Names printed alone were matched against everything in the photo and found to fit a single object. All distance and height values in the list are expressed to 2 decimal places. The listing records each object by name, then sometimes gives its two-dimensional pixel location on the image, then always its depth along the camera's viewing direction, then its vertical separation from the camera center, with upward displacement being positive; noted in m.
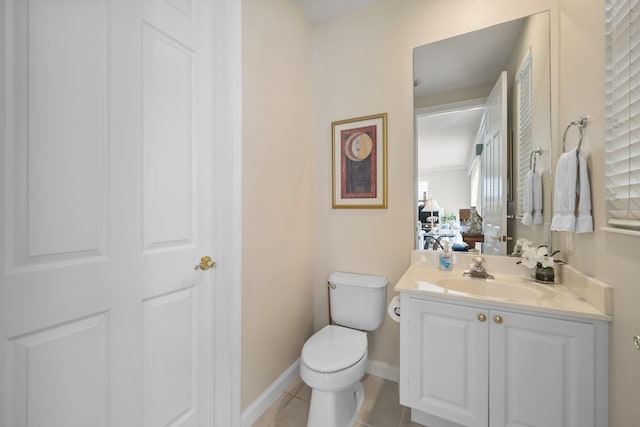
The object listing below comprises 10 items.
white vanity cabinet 1.03 -0.65
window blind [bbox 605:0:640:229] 0.83 +0.33
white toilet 1.33 -0.75
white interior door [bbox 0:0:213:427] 0.77 +0.00
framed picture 1.88 +0.37
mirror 1.48 +0.47
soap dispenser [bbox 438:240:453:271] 1.64 -0.29
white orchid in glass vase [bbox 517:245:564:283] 1.36 -0.25
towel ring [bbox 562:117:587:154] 1.14 +0.38
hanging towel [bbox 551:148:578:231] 1.14 +0.09
